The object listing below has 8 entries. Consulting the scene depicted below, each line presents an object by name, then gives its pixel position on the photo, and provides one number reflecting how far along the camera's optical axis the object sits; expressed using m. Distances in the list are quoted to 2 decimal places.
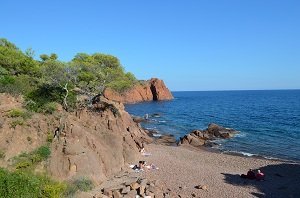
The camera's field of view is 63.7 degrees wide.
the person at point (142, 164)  20.77
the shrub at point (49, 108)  21.26
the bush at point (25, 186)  12.76
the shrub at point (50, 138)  18.38
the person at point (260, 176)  19.94
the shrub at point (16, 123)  18.36
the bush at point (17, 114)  19.26
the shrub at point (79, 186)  15.08
